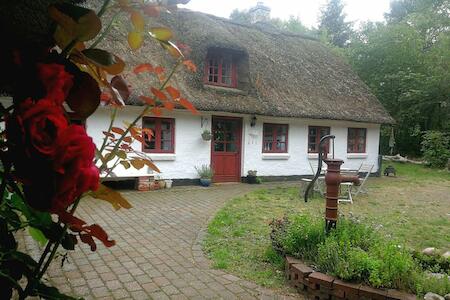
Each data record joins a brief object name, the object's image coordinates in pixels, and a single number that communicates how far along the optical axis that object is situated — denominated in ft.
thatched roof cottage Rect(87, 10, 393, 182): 36.19
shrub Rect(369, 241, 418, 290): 11.12
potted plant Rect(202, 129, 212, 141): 36.94
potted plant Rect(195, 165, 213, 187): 36.81
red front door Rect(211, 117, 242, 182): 39.60
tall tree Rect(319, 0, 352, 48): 125.18
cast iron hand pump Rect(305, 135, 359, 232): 13.66
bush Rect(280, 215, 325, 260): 13.74
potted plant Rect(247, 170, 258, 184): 40.68
